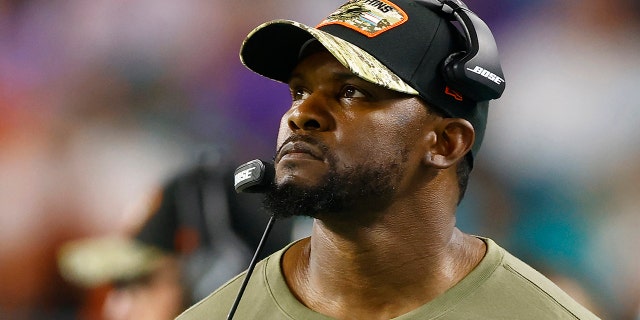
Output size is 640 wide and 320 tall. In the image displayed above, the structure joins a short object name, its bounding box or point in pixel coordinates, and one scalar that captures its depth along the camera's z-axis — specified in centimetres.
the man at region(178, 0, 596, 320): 650
